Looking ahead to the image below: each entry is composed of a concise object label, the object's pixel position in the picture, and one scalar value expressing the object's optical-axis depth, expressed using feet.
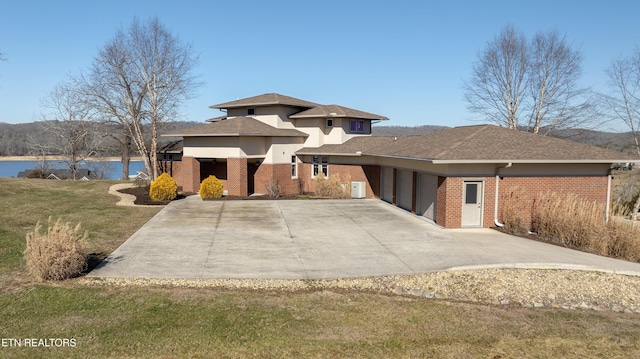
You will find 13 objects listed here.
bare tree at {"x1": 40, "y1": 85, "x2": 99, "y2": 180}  128.88
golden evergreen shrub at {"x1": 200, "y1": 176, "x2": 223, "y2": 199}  77.20
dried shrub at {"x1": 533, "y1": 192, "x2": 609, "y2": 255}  44.50
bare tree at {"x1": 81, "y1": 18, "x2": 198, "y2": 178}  107.34
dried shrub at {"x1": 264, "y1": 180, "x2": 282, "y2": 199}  83.20
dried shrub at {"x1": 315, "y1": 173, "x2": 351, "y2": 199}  82.64
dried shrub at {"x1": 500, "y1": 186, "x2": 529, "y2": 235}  51.52
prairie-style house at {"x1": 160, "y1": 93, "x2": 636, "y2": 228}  52.95
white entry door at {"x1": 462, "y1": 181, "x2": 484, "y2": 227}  53.47
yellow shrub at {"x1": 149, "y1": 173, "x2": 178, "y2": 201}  75.46
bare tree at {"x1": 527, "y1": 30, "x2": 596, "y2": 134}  114.11
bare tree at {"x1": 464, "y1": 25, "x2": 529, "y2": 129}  117.70
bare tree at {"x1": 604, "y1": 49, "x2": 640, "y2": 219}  92.36
